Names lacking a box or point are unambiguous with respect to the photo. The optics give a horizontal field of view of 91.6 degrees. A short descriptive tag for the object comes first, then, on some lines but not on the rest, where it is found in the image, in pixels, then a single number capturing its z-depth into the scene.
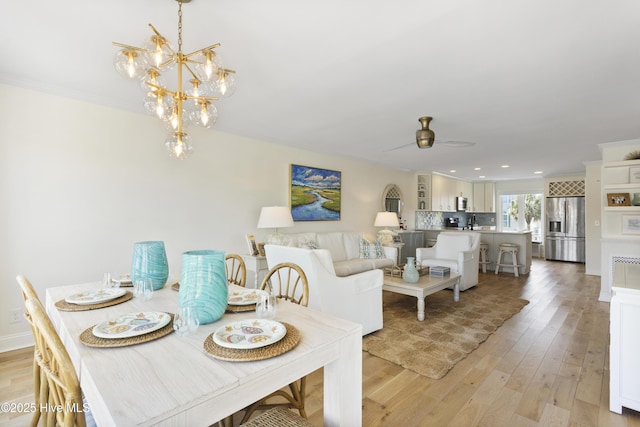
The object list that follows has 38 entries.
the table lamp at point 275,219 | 4.14
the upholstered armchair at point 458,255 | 4.81
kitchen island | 6.38
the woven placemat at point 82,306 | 1.53
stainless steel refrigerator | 7.67
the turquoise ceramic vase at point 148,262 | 1.82
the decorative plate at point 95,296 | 1.60
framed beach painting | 5.04
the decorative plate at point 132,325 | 1.17
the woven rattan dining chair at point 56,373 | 0.78
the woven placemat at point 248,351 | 1.01
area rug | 2.66
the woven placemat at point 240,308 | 1.52
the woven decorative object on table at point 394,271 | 4.12
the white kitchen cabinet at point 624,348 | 1.91
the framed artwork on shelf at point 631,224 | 4.44
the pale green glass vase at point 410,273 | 3.77
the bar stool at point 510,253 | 6.19
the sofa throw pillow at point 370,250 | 5.34
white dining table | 0.80
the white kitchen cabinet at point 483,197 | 9.86
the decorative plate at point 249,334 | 1.08
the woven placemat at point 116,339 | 1.10
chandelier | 1.61
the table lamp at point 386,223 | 6.09
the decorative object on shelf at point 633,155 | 4.34
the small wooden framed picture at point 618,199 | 4.38
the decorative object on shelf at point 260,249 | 4.11
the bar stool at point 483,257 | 6.69
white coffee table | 3.54
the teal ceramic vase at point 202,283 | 1.30
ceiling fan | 3.43
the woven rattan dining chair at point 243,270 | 2.24
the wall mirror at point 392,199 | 6.86
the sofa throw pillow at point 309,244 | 4.55
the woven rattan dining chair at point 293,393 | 1.70
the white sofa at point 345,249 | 4.57
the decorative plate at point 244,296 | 1.60
